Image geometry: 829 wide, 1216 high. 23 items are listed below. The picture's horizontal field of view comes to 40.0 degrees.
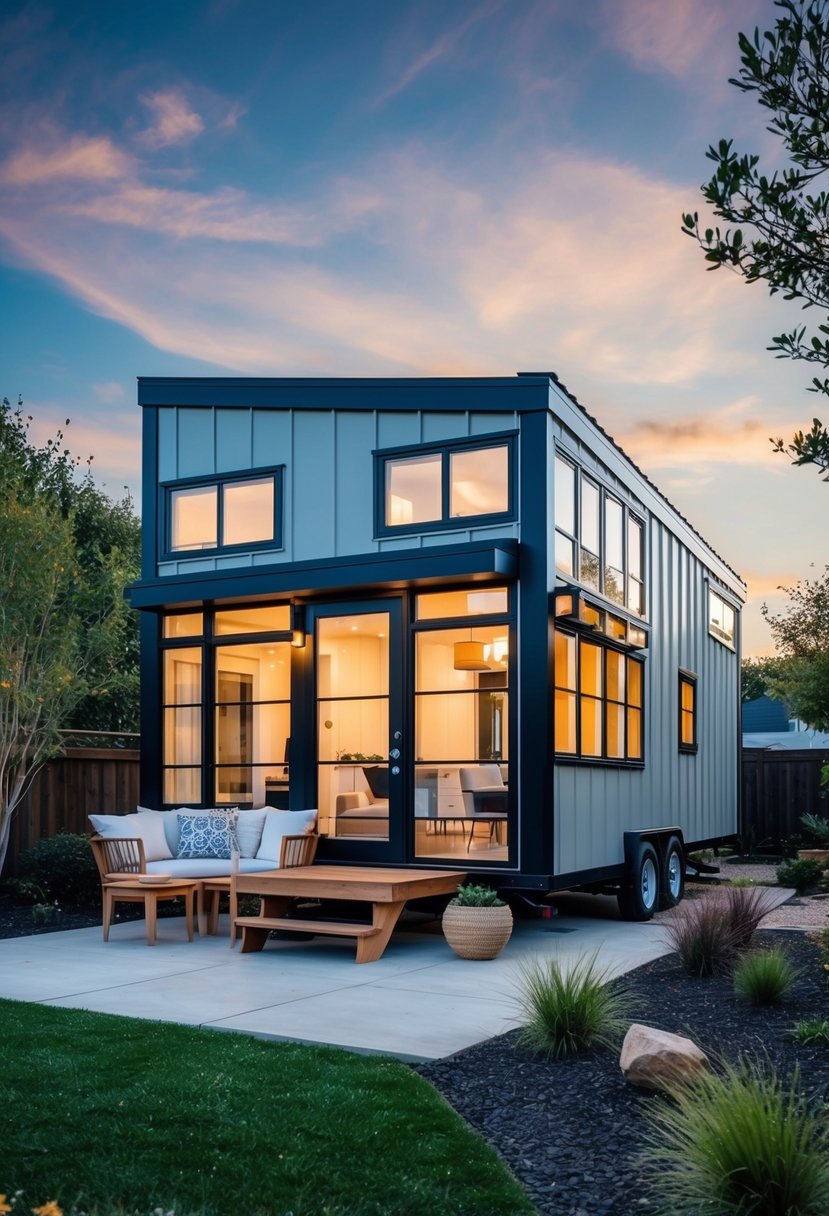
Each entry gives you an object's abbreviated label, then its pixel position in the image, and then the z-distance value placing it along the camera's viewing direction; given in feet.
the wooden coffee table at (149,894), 27.48
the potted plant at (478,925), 25.52
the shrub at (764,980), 18.72
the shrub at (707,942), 22.21
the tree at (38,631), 33.42
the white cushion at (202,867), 29.84
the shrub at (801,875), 41.45
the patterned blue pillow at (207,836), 31.24
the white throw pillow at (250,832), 31.63
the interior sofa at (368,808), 31.25
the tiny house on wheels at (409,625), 29.17
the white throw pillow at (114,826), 29.68
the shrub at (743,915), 23.21
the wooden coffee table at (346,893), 26.05
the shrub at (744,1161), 10.16
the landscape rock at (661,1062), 14.02
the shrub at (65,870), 32.81
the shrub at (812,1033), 16.10
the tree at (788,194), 11.76
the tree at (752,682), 137.39
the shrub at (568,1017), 16.20
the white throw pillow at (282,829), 31.04
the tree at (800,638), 53.93
